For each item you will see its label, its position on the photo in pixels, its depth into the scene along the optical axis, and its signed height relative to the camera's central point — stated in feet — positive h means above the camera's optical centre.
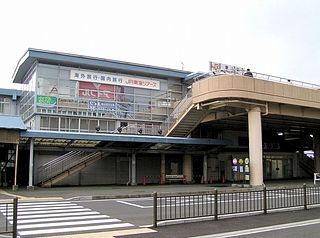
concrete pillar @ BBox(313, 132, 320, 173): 148.46 +3.67
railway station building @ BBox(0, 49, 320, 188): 96.58 +12.21
